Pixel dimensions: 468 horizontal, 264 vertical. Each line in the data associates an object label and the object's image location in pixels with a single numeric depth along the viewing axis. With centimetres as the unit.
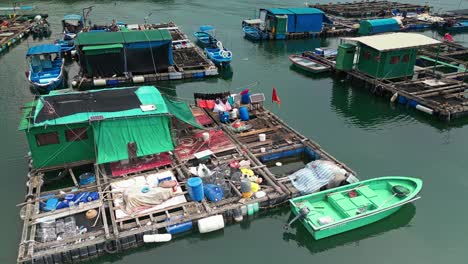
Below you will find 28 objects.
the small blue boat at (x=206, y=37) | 5141
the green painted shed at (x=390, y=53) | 3681
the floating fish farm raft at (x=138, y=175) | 1833
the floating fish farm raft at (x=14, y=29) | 5241
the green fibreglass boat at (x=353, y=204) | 1927
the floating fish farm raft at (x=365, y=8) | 7506
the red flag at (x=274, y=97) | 3031
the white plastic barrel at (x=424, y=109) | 3254
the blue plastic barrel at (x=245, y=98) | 3212
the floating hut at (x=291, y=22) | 5706
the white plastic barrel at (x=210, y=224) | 1908
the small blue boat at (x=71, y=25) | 5653
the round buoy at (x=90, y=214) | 1945
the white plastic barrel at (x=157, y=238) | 1833
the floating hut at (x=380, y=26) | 5644
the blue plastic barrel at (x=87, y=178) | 2216
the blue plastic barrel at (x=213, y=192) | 2056
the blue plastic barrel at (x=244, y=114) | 3005
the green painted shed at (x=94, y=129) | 2197
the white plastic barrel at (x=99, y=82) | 3831
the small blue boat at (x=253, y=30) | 5759
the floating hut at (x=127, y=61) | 3844
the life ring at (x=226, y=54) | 4453
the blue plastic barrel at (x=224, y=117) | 2944
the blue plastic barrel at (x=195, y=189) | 2009
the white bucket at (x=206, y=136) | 2584
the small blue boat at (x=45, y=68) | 3669
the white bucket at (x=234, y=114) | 3011
